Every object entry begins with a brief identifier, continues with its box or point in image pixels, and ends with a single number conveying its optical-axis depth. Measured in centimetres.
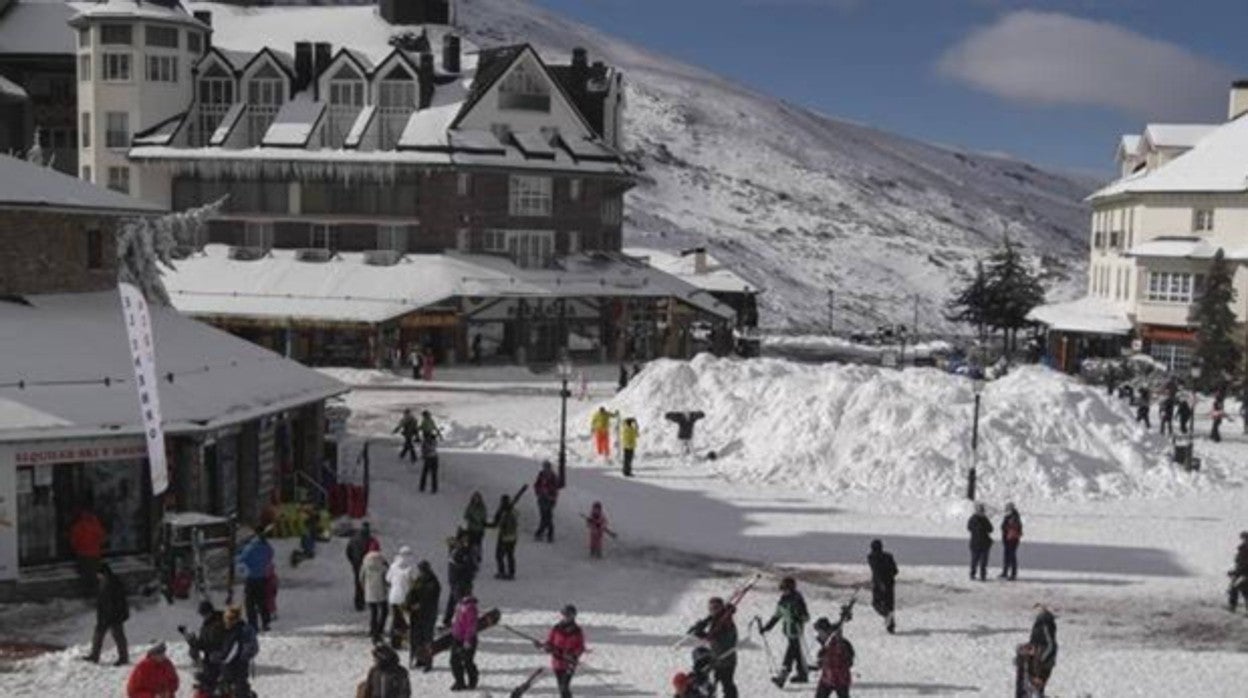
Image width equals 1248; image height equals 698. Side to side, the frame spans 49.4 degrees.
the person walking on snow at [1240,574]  2239
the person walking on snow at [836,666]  1620
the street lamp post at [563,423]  3106
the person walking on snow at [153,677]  1445
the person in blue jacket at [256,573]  1939
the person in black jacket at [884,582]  2050
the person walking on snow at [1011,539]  2398
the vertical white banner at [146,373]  2048
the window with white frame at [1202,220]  6450
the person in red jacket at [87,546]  2112
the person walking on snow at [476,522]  2312
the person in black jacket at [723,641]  1644
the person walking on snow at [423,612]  1816
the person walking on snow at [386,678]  1334
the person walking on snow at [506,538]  2333
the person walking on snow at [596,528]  2534
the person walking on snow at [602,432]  3497
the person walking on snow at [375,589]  1930
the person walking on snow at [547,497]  2670
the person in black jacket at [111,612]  1759
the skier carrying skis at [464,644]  1723
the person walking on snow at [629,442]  3294
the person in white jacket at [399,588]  1881
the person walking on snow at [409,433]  3409
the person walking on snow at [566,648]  1638
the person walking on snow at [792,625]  1786
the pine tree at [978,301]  8625
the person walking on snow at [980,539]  2358
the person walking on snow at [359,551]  2095
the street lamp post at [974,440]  3041
